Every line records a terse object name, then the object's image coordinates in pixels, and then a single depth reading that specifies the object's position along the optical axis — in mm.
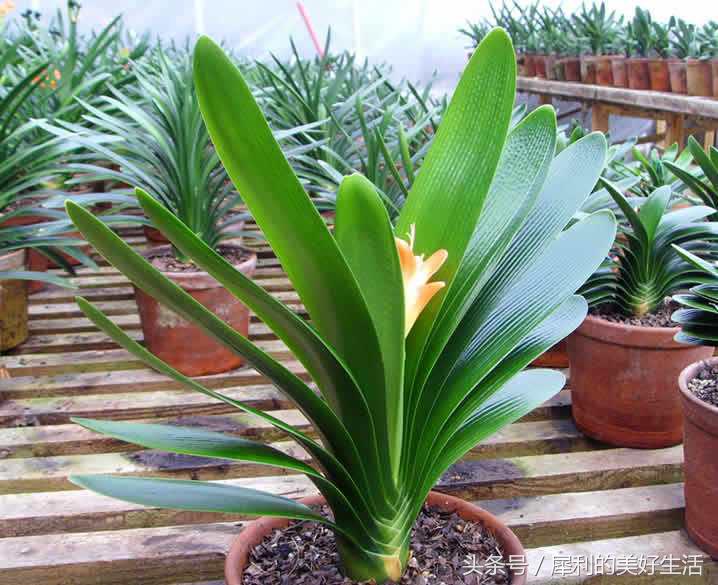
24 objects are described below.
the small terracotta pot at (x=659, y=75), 3410
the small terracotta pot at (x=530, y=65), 4818
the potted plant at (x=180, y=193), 1395
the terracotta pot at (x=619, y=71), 3763
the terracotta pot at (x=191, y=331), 1377
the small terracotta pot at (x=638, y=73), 3549
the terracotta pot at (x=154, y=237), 1977
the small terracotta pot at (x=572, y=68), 4238
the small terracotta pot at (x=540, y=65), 4677
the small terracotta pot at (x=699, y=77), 3037
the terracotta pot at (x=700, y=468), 887
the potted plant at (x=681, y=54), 3244
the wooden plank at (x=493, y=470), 1071
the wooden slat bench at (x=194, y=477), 917
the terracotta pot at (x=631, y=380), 1108
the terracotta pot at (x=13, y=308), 1443
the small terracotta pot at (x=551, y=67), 4504
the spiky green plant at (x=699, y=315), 890
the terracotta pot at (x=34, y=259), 1801
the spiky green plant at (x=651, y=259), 1111
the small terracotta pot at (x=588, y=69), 4047
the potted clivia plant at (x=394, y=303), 480
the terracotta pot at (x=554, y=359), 1422
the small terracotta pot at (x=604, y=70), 3879
